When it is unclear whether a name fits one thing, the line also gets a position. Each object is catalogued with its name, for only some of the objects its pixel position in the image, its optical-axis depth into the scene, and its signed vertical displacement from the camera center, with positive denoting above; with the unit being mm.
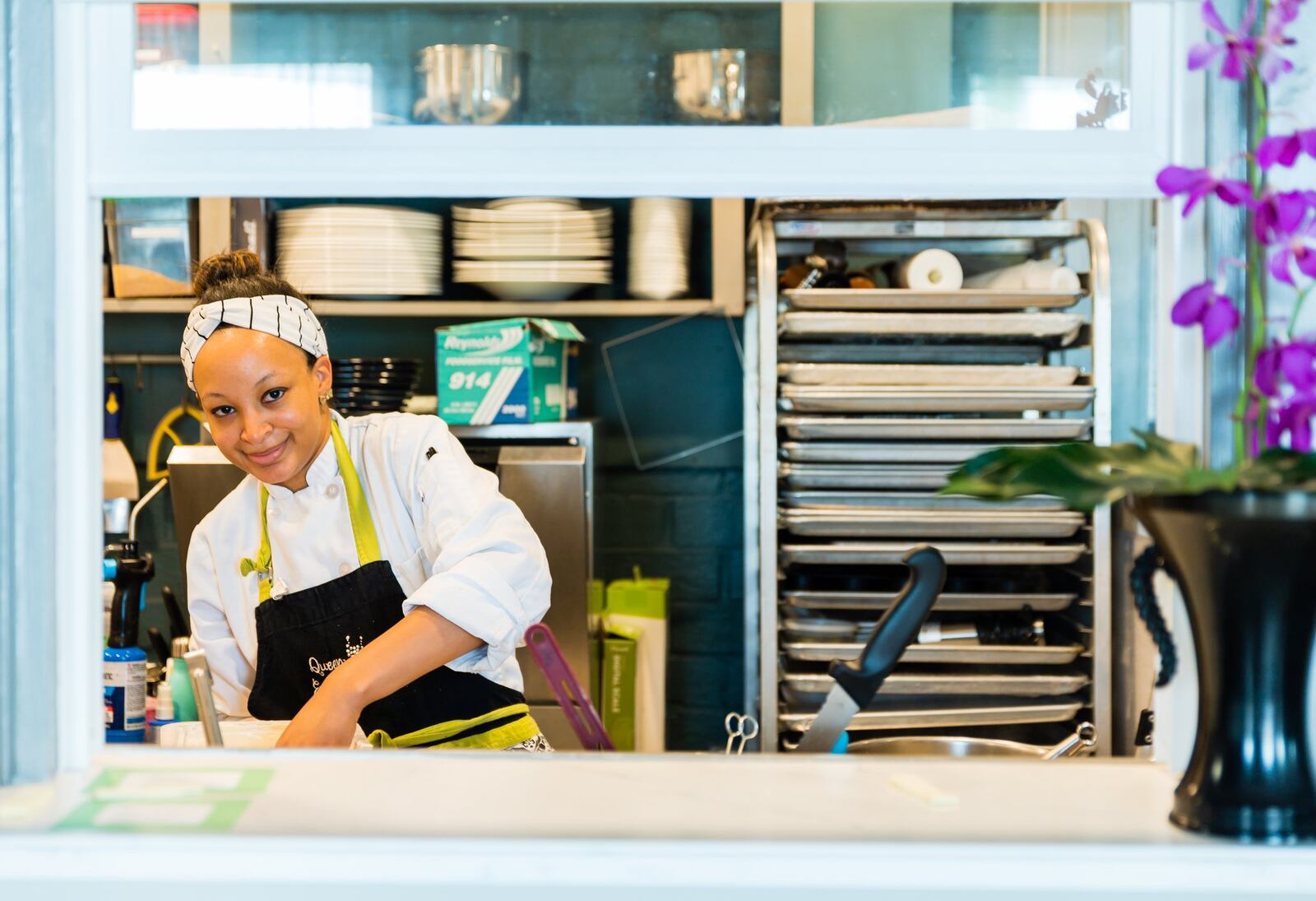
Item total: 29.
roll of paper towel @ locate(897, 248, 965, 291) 2902 +349
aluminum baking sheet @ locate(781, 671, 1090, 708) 2889 -601
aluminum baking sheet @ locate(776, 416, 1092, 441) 2854 -12
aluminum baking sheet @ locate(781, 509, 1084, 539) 2887 -231
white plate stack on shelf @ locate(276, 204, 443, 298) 3154 +436
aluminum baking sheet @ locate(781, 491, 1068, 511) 2893 -183
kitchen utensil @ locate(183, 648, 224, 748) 1457 -332
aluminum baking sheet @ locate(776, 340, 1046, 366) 2898 +161
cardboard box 3053 +125
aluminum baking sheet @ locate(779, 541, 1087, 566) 2885 -301
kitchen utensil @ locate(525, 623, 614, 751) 1484 -327
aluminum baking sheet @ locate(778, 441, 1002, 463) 2871 -69
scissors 1810 -460
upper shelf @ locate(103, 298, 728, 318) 3283 +302
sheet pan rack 2859 -73
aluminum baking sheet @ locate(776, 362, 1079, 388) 2865 +110
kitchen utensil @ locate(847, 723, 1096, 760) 2242 -609
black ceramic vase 903 -166
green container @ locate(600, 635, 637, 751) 3281 -691
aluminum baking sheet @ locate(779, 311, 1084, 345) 2838 +223
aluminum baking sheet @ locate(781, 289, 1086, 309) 2830 +280
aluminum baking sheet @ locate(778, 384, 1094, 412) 2836 +54
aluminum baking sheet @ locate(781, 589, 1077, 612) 2898 -413
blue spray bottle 1997 -371
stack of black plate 3072 +93
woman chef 2207 -194
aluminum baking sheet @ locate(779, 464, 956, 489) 2885 -124
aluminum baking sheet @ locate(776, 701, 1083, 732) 2896 -682
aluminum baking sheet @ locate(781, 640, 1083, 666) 2885 -531
